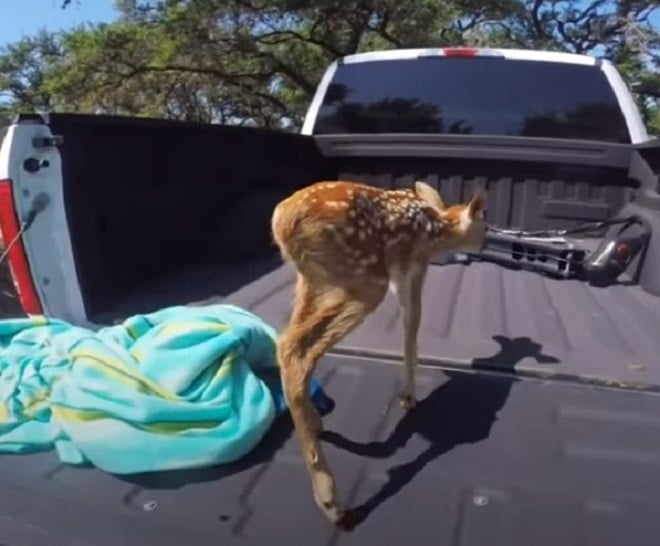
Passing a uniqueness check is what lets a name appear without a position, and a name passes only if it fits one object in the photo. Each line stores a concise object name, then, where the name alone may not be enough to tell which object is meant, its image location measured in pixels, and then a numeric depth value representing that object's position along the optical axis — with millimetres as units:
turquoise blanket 1719
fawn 1642
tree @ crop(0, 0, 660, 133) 15367
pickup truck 1544
